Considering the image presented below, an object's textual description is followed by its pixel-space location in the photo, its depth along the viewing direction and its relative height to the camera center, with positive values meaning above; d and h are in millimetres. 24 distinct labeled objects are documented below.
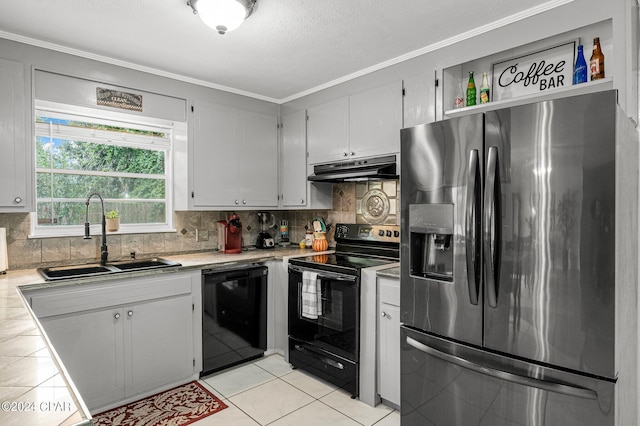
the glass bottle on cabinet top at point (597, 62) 1931 +742
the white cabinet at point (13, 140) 2293 +429
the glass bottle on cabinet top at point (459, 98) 2527 +741
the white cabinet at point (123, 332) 2256 -779
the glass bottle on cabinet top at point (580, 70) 1983 +724
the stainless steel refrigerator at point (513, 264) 1380 -222
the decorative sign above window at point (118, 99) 2695 +804
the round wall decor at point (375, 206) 3221 +36
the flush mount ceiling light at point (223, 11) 1878 +989
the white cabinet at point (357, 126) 2777 +669
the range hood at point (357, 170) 2764 +308
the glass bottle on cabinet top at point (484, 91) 2407 +747
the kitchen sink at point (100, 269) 2402 -396
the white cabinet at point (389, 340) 2373 -810
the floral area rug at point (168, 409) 2312 -1258
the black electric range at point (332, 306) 2594 -686
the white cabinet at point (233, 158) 3197 +466
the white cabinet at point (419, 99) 2543 +749
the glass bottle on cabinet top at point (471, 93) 2448 +746
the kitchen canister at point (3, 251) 2355 -248
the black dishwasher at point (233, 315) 2889 -823
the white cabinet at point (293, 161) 3518 +468
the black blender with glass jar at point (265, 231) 3807 -210
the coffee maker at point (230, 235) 3410 -216
